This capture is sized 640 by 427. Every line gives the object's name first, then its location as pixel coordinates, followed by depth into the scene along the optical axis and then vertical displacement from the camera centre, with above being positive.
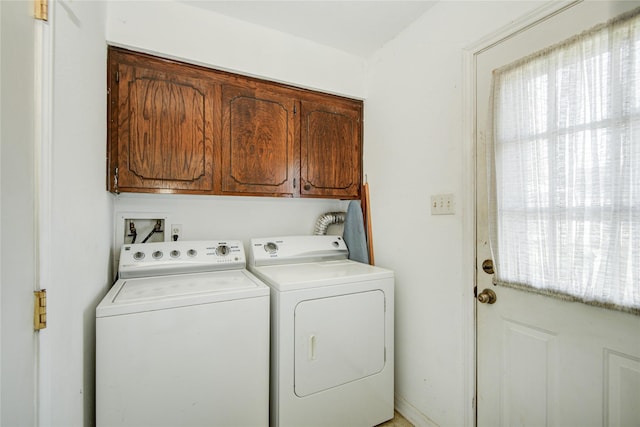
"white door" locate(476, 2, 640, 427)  0.93 -0.54
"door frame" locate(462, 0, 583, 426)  1.38 -0.05
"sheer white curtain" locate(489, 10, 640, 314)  0.89 +0.17
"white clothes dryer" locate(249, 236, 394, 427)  1.38 -0.72
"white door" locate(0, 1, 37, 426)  0.66 +0.00
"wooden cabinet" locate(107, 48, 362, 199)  1.50 +0.52
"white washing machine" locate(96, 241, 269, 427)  1.11 -0.62
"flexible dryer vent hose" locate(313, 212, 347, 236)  2.24 -0.06
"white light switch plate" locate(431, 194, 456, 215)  1.47 +0.05
